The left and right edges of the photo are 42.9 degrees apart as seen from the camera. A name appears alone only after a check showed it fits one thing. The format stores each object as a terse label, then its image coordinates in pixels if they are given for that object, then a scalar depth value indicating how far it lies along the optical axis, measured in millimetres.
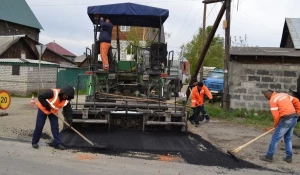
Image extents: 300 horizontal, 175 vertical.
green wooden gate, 25922
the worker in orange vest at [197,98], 12422
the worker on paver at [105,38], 10859
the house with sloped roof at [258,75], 14727
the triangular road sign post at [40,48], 16508
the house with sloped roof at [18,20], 39281
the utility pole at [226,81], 15109
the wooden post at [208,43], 15991
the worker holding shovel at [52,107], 7945
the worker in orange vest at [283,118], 7711
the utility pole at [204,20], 27953
